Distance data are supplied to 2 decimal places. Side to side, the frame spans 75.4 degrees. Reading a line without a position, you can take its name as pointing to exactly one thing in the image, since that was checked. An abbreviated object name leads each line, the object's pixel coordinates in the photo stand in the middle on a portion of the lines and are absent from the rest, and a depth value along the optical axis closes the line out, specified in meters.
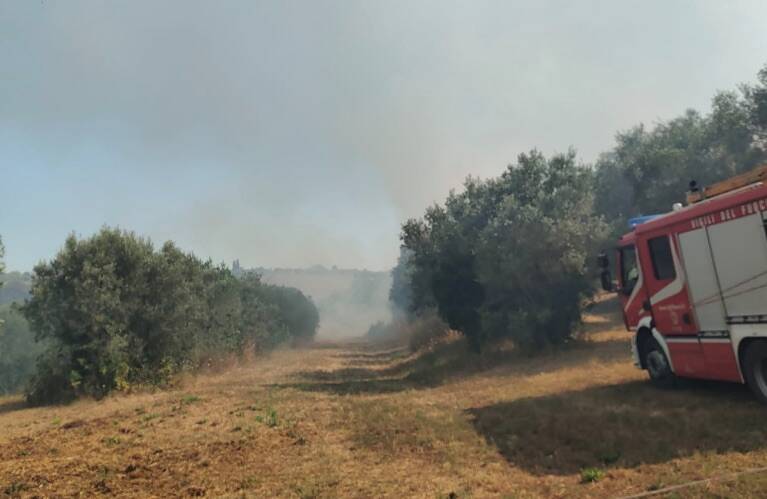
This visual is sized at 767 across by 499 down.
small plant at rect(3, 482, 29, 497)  8.20
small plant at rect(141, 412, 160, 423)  14.27
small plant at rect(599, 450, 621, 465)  7.93
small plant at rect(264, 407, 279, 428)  12.39
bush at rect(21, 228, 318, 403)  21.11
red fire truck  9.48
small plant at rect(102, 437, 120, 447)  11.51
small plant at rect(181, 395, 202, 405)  16.94
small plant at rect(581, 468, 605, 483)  7.20
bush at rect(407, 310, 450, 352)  38.41
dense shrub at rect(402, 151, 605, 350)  22.27
